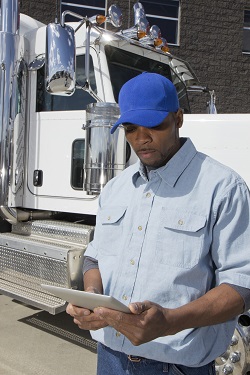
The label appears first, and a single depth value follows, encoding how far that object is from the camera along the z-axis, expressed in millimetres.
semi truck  3205
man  1230
